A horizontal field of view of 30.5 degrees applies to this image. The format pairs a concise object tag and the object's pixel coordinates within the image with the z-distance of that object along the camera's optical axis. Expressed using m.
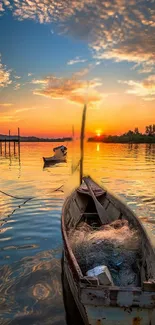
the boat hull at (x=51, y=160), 42.03
